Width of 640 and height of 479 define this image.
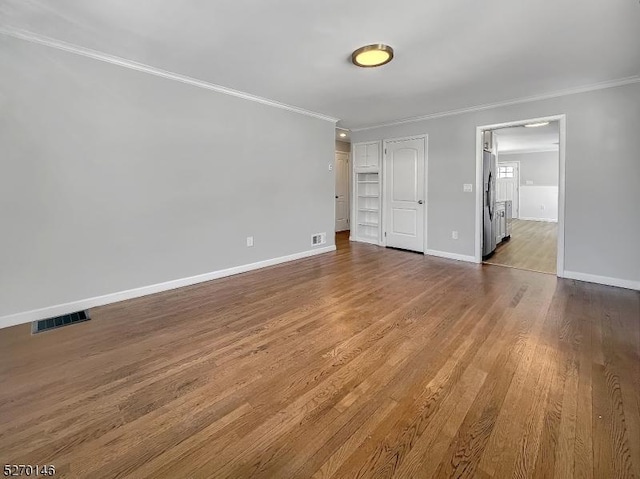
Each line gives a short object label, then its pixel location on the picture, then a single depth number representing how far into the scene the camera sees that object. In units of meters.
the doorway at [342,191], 8.42
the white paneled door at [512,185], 11.09
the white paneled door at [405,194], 5.64
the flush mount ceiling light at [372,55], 2.82
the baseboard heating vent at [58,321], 2.68
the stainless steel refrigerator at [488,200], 5.08
